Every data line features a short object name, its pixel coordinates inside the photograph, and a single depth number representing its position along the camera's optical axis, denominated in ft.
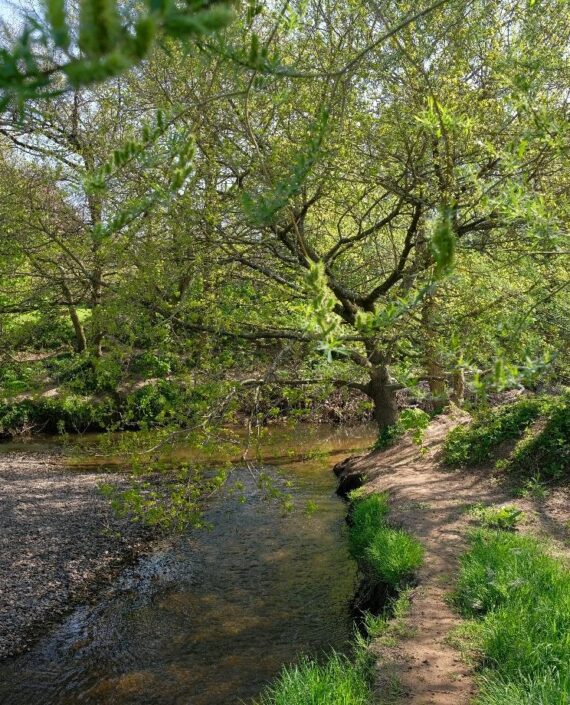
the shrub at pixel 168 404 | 21.76
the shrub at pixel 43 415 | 54.13
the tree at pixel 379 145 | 22.20
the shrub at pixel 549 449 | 28.17
